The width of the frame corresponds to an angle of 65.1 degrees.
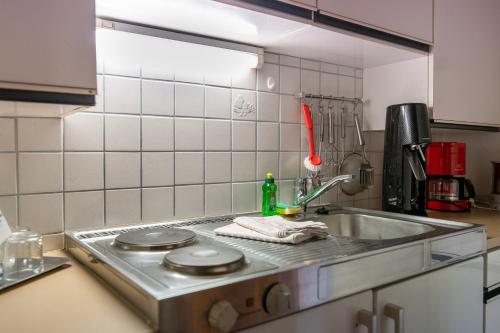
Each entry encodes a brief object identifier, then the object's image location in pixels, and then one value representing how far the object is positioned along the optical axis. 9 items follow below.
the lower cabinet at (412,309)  0.79
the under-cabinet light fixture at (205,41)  1.08
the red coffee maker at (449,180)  1.85
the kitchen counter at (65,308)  0.61
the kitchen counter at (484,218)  1.32
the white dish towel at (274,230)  1.00
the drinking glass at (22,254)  0.86
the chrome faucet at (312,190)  1.41
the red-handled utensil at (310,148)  1.54
